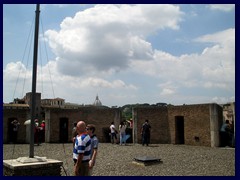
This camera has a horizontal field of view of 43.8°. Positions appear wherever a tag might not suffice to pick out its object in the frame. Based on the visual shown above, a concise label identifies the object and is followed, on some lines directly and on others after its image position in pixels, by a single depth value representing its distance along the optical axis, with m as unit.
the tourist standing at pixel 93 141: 7.33
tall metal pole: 8.18
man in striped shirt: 6.57
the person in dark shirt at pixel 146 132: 20.81
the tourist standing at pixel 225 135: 19.61
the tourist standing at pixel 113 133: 21.75
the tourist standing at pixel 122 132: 21.16
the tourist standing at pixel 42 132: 23.63
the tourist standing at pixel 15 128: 23.17
